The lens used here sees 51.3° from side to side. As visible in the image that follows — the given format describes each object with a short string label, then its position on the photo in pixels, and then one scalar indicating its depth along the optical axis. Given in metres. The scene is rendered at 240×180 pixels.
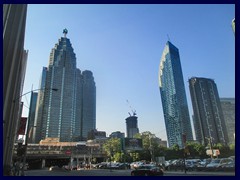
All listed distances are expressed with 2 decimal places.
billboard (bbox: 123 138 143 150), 68.81
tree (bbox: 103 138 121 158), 85.63
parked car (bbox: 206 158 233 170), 32.12
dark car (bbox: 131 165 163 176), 28.46
